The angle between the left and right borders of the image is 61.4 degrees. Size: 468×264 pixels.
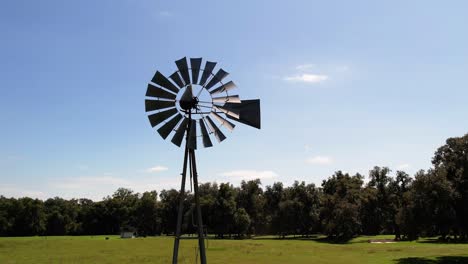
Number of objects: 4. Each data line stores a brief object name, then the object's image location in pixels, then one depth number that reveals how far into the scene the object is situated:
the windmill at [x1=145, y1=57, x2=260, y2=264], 13.30
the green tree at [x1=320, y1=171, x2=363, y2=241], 74.31
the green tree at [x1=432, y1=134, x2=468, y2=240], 38.84
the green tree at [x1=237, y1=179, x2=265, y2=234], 101.69
